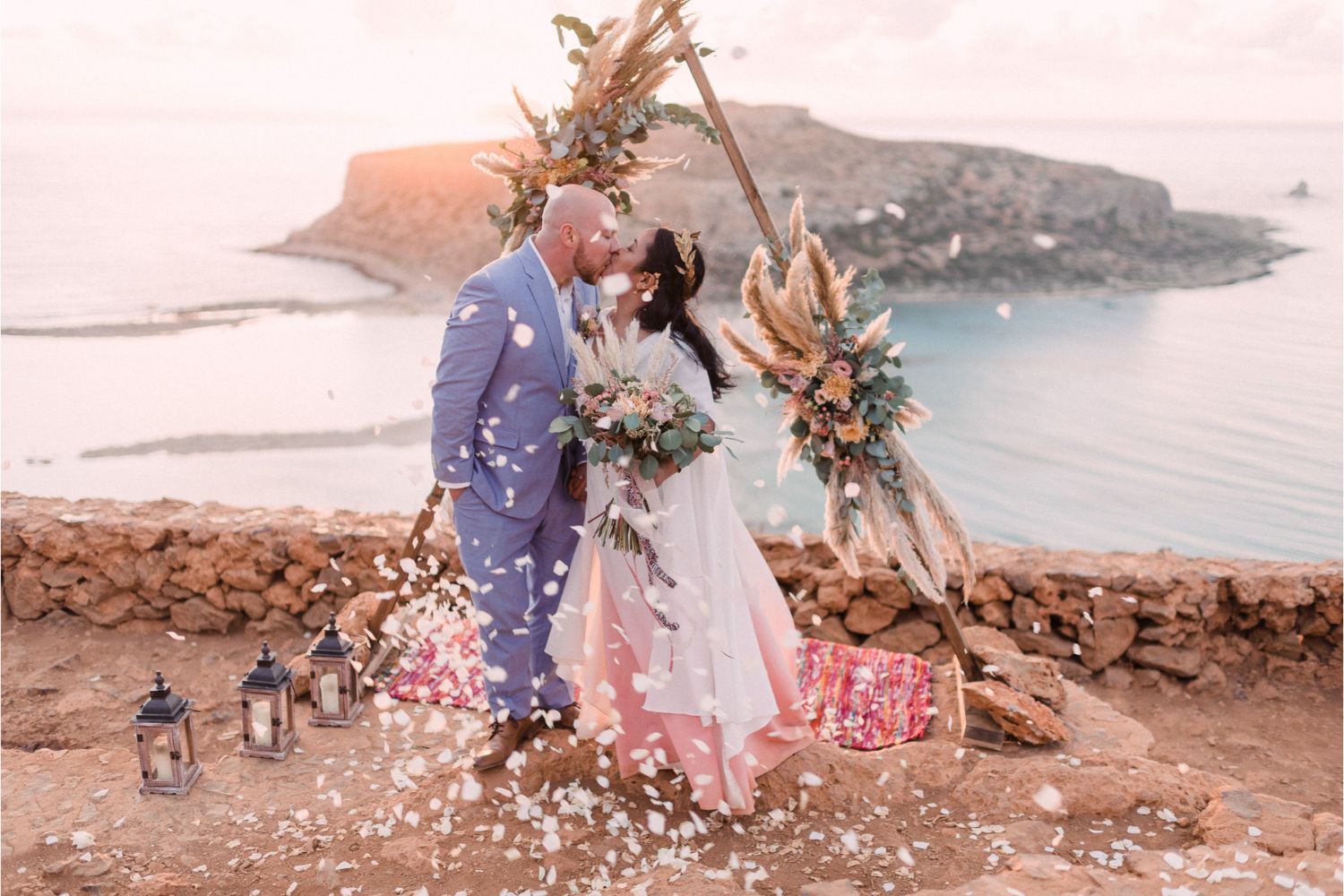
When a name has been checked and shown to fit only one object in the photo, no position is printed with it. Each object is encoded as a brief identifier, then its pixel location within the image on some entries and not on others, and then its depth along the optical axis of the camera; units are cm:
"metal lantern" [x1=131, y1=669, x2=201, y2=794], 379
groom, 351
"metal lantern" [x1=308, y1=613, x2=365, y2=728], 440
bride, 347
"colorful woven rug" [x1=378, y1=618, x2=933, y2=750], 457
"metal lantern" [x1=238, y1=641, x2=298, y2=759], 410
